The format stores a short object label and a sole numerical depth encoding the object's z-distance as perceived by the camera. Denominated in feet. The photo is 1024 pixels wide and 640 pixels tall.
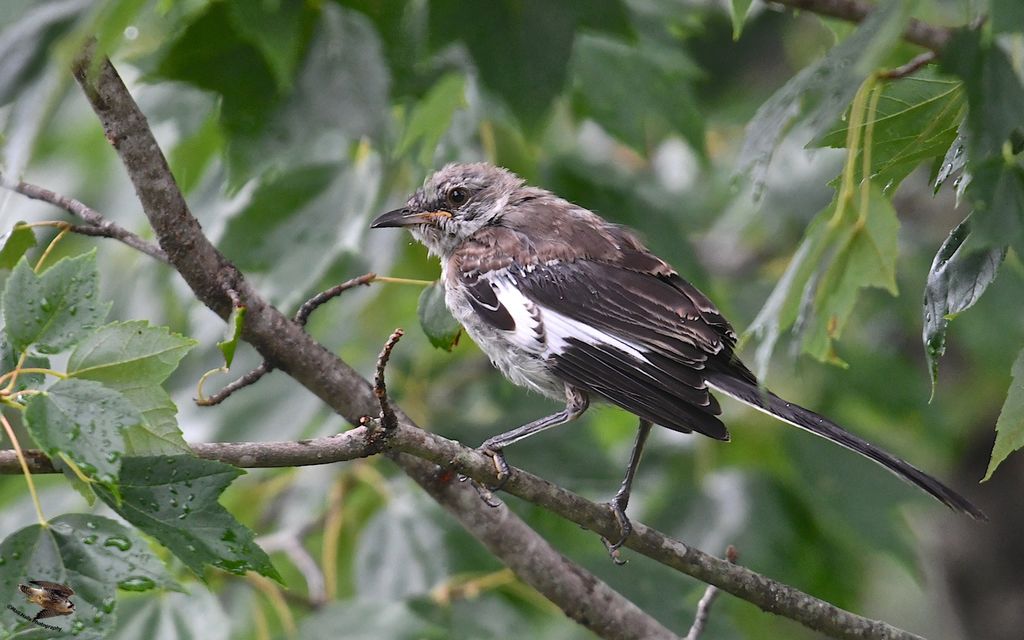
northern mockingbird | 16.19
